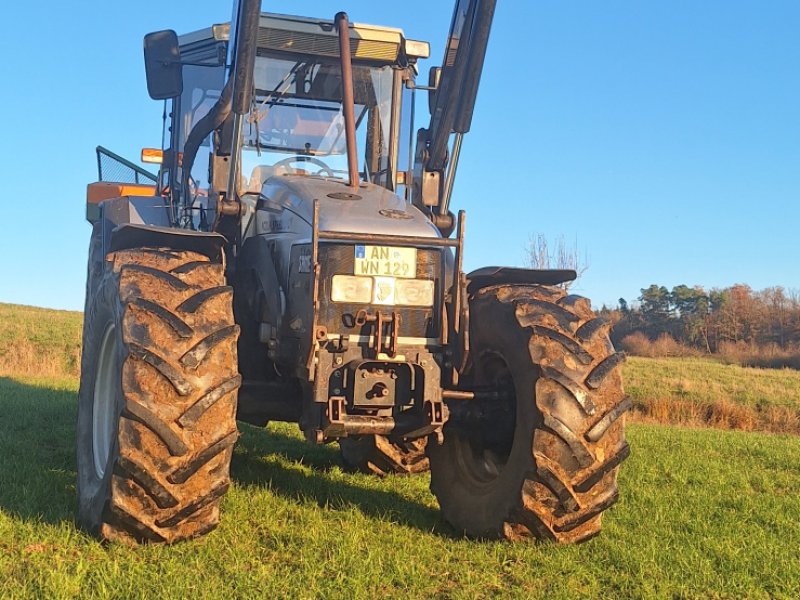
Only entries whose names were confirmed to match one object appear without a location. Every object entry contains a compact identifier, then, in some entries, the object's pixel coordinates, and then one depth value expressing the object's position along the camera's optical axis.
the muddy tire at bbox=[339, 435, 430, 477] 6.56
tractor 4.14
